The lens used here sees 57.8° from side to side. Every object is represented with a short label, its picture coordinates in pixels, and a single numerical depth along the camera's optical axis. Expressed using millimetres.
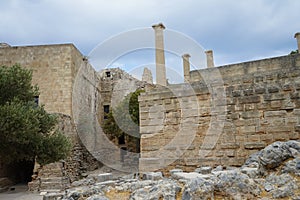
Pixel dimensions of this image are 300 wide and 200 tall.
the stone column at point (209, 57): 20952
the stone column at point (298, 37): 16641
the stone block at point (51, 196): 6738
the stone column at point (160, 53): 16959
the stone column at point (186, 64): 20559
